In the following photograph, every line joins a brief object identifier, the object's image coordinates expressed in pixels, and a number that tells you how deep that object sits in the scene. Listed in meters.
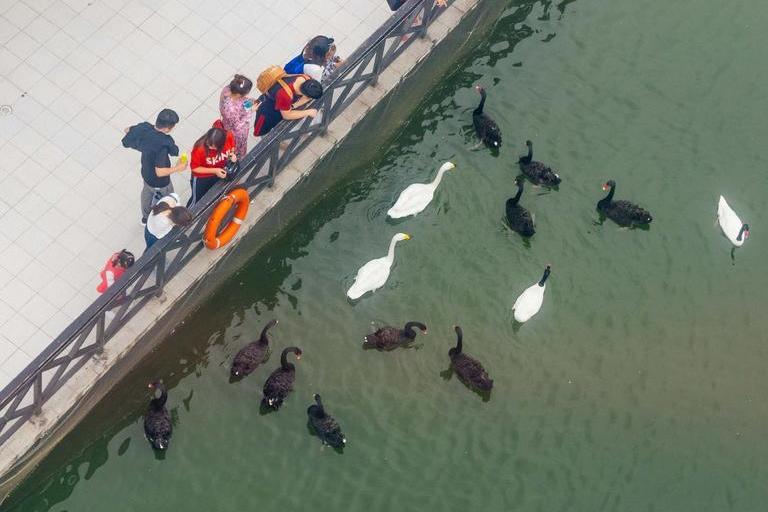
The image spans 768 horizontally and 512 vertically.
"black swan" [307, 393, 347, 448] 16.45
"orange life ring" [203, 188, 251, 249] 16.16
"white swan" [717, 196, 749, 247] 18.89
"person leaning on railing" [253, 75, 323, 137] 15.89
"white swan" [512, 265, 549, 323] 17.73
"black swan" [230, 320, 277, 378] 16.95
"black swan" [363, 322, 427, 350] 17.31
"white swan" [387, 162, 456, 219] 18.52
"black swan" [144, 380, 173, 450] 16.27
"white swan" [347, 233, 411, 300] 17.66
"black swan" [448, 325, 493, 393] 17.08
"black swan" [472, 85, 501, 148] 19.31
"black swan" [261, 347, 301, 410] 16.70
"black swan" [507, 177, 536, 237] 18.53
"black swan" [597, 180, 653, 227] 18.75
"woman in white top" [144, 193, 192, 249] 15.15
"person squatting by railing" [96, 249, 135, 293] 15.83
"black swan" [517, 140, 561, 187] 19.00
